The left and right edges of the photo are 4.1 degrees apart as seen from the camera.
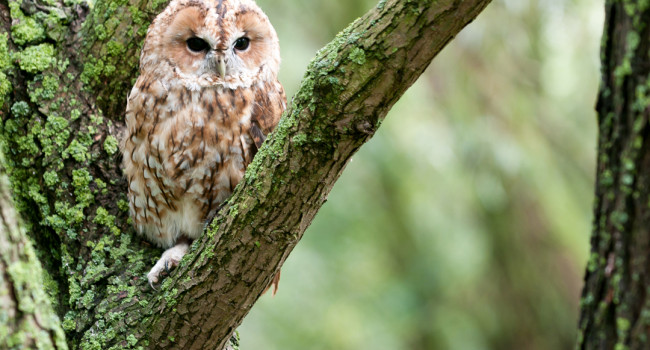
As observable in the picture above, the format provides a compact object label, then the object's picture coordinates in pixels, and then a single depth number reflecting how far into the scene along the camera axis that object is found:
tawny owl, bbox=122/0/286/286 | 8.50
